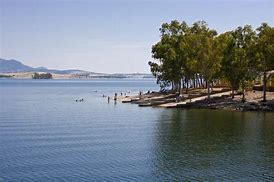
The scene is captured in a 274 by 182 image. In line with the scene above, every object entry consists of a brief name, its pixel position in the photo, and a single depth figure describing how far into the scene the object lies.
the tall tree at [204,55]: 104.31
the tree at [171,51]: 115.31
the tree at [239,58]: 98.81
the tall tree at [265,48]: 95.31
